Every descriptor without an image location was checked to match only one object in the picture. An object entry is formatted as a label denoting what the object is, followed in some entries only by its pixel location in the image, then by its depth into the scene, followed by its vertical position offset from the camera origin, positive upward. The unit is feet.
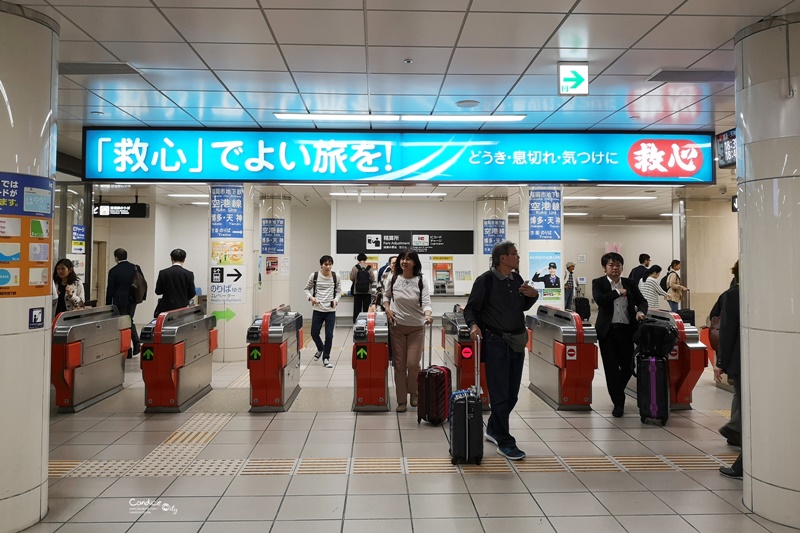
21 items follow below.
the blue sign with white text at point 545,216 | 28.81 +3.00
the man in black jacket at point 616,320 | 17.24 -1.59
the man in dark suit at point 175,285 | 23.62 -0.66
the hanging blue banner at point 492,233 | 41.65 +2.99
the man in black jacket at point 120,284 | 25.64 -0.67
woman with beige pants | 17.43 -1.52
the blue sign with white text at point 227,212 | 26.55 +2.95
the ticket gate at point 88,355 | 17.39 -3.00
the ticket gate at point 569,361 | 17.63 -3.05
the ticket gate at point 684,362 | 18.04 -3.13
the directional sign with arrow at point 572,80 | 14.14 +5.10
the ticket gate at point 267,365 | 17.71 -3.16
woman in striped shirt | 29.86 -0.96
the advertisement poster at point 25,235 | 9.64 +0.66
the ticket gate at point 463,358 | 17.84 -2.99
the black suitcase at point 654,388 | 16.30 -3.60
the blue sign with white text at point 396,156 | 16.35 +3.59
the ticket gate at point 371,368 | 17.88 -3.29
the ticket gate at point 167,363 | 17.48 -3.10
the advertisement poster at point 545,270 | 28.81 +0.05
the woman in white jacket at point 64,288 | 21.06 -0.72
